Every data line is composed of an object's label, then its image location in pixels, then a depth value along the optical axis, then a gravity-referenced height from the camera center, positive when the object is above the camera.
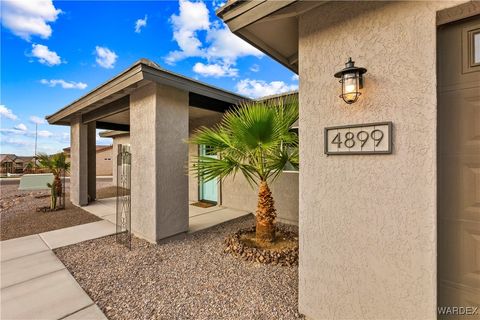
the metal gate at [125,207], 4.69 -1.15
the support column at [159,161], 4.62 -0.02
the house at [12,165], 26.63 -0.67
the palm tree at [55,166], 7.54 -0.23
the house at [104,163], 25.47 -0.37
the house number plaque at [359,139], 1.97 +0.21
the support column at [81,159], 8.22 +0.04
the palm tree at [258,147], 3.63 +0.25
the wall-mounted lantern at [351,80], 2.01 +0.77
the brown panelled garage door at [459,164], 1.83 -0.04
